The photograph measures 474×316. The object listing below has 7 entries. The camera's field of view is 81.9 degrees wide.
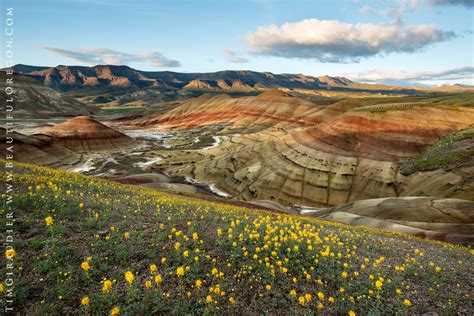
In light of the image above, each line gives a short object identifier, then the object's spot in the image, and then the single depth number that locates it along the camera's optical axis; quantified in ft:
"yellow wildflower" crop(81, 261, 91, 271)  20.93
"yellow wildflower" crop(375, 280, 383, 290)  24.16
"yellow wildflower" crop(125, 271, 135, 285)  20.33
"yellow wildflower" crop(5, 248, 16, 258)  21.02
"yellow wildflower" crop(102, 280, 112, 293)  19.68
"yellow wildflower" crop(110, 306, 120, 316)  18.88
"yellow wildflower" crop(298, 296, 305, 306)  21.70
